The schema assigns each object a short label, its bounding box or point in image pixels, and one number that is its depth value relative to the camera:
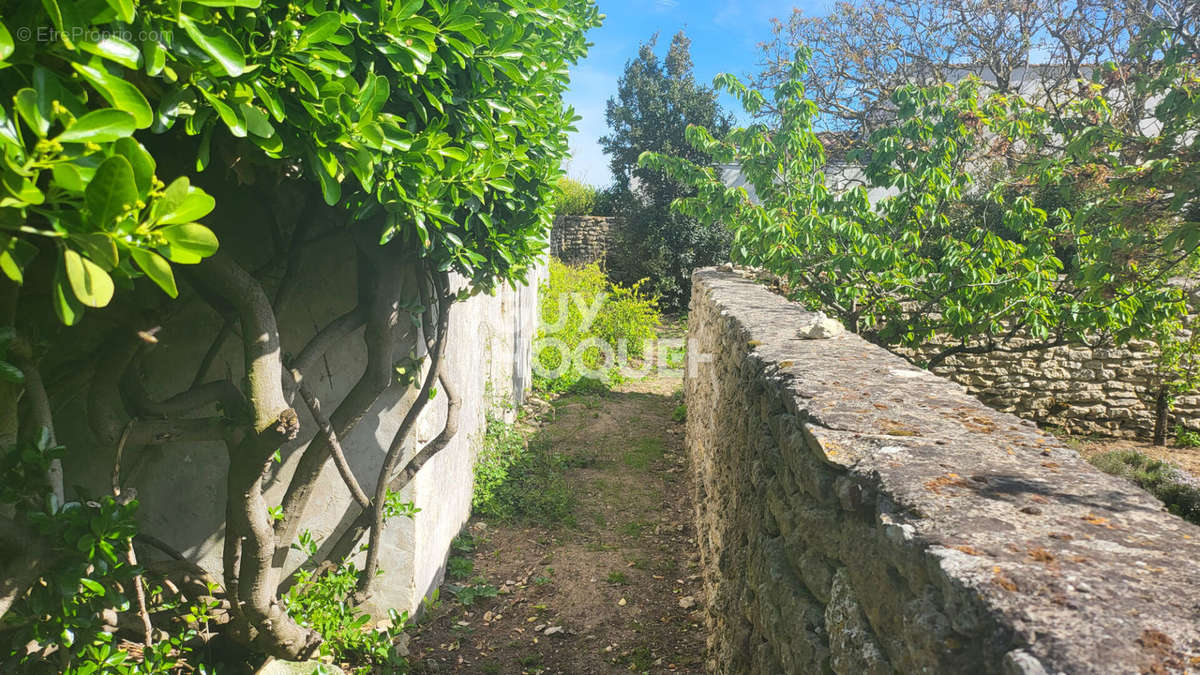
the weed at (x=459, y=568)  4.12
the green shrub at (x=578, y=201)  19.45
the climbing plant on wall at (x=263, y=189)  1.02
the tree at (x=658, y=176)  16.09
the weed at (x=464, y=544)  4.43
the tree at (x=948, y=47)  10.57
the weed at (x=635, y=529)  4.85
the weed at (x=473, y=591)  3.84
